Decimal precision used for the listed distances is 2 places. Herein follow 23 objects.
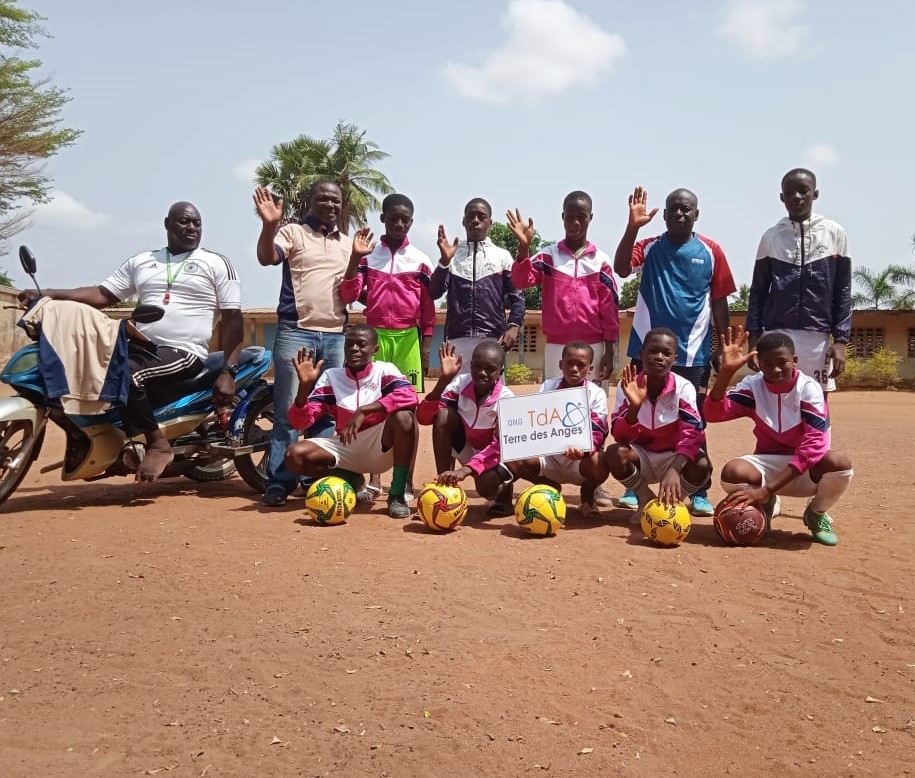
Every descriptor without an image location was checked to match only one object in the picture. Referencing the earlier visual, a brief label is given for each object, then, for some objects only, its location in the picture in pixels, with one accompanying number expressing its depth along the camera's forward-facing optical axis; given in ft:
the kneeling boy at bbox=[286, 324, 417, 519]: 20.47
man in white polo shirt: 20.58
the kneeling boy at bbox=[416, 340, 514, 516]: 20.10
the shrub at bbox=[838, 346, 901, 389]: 87.71
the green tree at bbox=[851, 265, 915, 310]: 91.66
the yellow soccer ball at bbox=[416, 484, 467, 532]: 18.15
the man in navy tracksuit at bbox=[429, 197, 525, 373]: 22.43
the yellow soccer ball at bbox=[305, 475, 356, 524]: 18.92
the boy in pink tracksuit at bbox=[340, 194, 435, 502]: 22.71
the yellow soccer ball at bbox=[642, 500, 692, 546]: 17.29
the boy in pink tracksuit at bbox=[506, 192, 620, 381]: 21.91
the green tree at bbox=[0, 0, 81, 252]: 73.97
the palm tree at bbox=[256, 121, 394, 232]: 89.35
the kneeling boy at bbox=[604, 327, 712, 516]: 19.33
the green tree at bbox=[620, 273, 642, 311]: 114.17
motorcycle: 19.44
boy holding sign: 19.79
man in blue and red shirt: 20.95
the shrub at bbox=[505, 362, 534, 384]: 91.15
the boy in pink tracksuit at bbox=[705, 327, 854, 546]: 17.75
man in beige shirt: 21.95
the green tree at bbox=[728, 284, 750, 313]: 100.28
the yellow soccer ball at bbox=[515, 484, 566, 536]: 17.94
